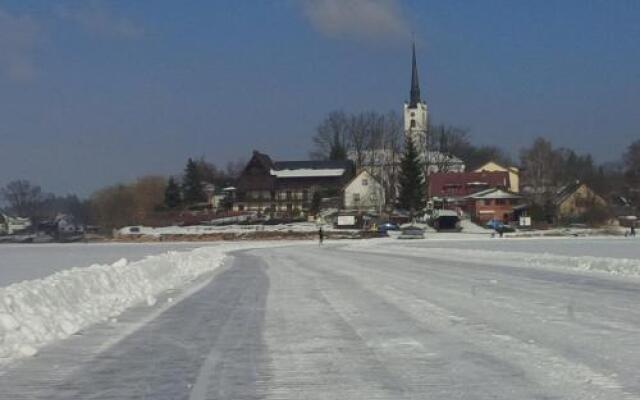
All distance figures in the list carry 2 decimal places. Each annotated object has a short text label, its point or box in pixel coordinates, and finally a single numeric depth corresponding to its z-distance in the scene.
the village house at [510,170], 144.75
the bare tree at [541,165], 131.25
